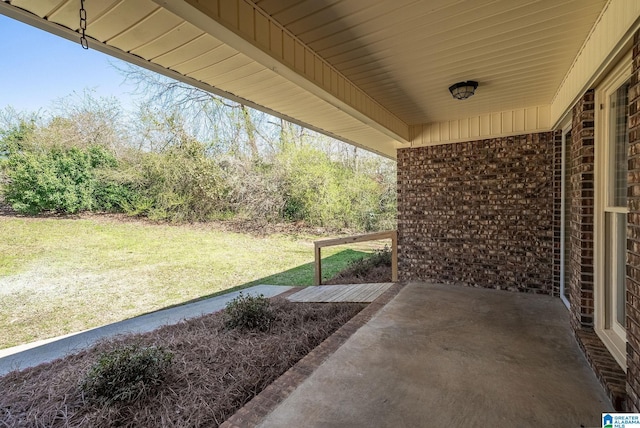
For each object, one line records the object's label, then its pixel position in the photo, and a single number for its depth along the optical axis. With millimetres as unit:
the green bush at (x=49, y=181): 9945
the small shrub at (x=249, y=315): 3627
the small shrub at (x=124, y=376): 2240
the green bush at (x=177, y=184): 12055
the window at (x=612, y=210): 2301
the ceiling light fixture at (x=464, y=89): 3483
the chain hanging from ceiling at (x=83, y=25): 1720
